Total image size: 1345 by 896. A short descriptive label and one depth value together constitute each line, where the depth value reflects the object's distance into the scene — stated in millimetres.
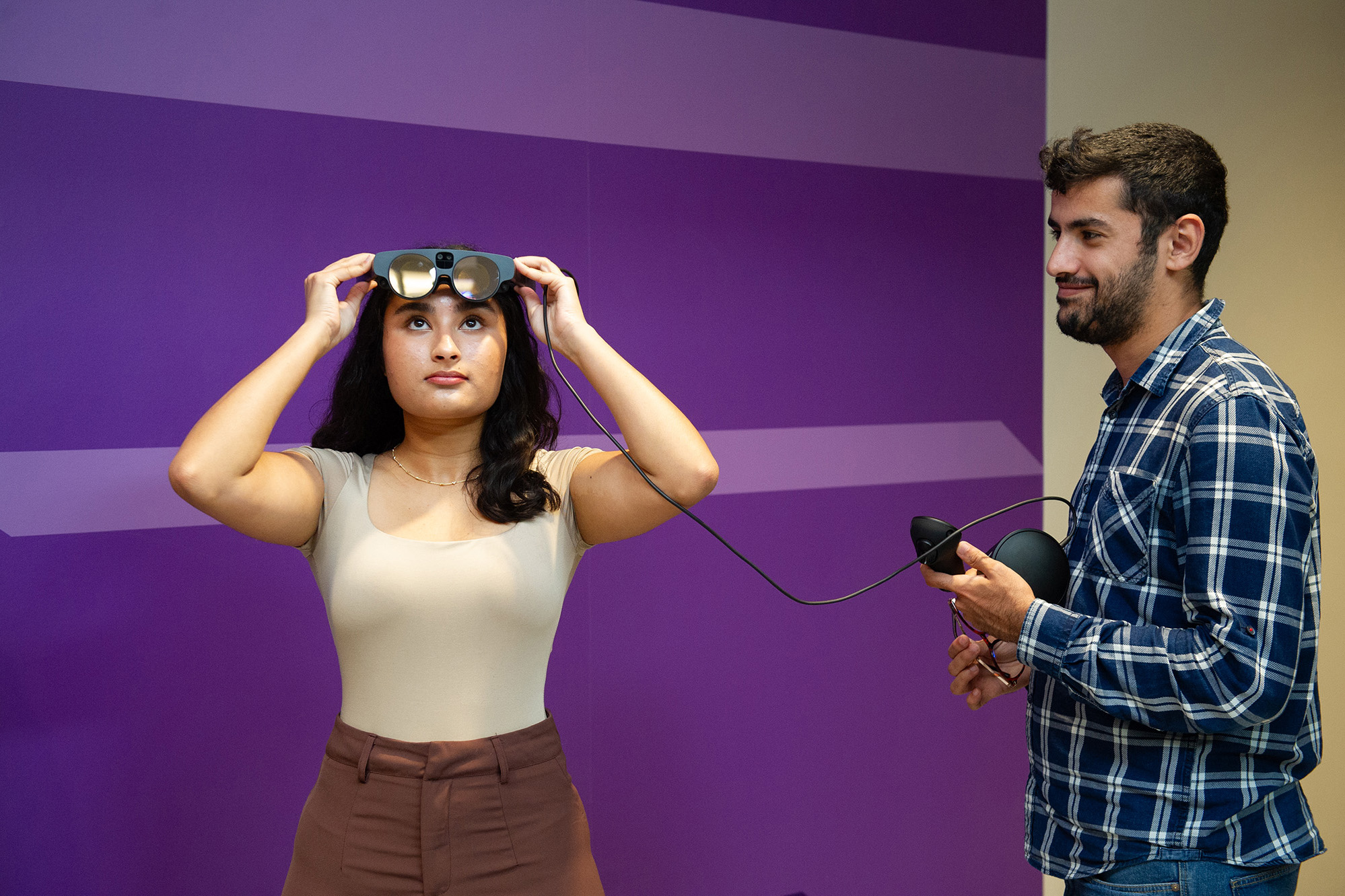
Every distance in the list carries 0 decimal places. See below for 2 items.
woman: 1303
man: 1172
